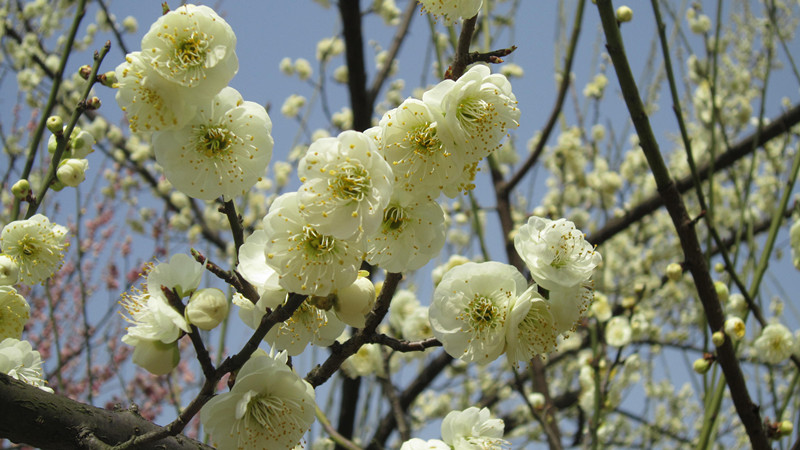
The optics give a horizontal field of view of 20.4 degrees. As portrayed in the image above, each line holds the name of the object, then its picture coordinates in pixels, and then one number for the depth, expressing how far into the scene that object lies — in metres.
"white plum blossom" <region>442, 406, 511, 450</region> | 0.69
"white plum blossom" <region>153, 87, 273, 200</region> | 0.64
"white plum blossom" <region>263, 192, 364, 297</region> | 0.61
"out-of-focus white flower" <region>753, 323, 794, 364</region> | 0.87
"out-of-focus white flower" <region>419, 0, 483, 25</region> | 0.67
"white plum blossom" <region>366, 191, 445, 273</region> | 0.63
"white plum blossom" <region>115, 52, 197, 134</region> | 0.63
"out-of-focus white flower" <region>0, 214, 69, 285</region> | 0.70
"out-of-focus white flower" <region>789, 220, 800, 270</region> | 0.79
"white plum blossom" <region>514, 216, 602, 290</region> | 0.64
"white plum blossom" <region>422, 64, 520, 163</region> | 0.63
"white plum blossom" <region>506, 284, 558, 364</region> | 0.63
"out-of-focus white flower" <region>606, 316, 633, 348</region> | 1.07
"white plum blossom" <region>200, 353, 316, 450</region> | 0.62
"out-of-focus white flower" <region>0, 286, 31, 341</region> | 0.68
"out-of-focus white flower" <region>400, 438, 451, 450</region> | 0.68
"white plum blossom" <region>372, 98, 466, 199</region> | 0.62
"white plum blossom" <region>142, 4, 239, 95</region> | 0.63
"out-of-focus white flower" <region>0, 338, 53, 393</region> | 0.67
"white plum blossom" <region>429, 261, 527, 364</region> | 0.65
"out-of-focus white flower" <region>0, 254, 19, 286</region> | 0.68
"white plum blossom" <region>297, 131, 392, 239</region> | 0.61
